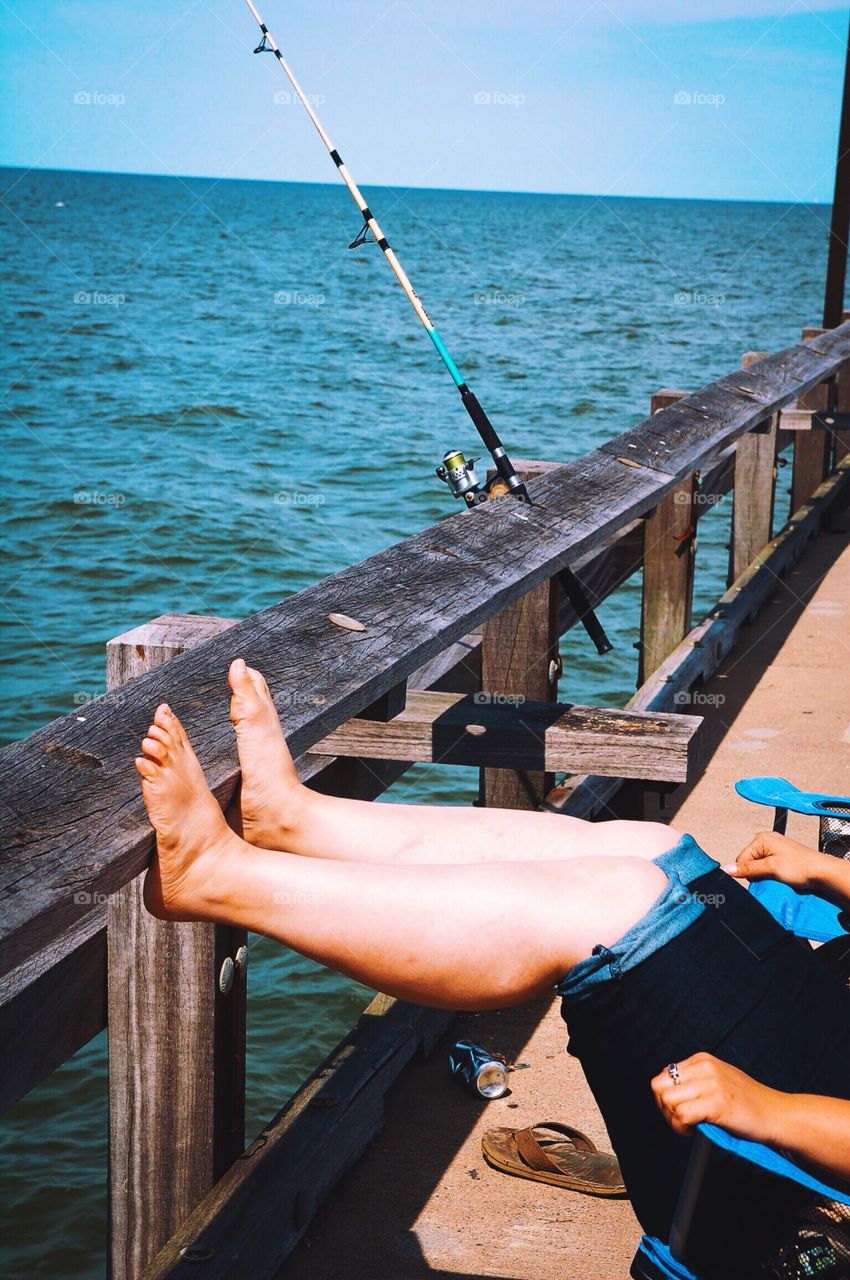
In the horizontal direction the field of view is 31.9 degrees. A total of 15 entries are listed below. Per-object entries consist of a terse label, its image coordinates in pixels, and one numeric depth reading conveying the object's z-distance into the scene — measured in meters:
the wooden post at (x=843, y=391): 8.69
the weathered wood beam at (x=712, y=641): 3.58
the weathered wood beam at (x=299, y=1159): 2.00
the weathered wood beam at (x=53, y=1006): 1.63
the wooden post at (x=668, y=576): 4.93
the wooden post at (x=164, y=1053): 1.96
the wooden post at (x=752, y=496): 6.62
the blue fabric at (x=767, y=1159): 1.48
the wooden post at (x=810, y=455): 8.20
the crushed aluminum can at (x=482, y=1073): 2.69
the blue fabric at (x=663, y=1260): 1.57
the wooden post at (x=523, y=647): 3.37
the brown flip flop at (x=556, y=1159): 2.43
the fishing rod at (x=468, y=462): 3.28
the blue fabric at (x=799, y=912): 2.16
